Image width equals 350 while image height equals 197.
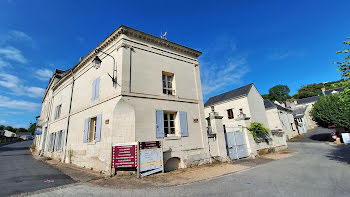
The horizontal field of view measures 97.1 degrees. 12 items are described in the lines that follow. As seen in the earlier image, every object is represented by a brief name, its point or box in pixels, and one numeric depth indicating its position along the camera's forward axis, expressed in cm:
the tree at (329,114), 1428
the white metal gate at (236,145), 941
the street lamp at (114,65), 694
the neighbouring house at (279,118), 2072
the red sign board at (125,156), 611
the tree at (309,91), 4566
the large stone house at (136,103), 695
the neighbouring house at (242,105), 1753
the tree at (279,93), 4830
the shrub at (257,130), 1054
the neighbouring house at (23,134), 6738
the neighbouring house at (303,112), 2782
